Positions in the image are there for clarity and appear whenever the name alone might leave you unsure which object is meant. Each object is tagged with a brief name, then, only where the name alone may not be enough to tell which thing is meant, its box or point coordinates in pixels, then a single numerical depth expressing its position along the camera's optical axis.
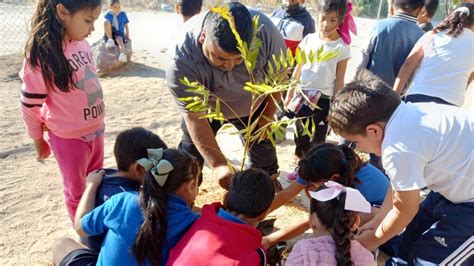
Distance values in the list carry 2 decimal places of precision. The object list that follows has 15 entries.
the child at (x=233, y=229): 1.53
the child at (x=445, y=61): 2.78
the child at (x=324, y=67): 3.16
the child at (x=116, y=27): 7.18
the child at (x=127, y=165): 1.91
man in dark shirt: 1.98
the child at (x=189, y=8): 4.04
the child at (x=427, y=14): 3.70
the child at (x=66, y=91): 2.12
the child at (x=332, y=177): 2.02
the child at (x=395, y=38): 3.13
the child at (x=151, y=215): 1.61
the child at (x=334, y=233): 1.57
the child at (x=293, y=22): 4.01
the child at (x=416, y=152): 1.56
